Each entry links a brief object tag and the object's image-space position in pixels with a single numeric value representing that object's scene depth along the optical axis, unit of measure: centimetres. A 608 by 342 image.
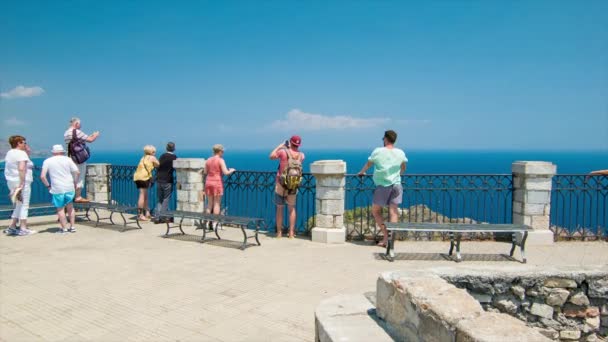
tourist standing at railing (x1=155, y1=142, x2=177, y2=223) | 1055
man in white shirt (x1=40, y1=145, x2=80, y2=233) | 864
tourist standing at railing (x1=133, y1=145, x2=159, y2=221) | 1066
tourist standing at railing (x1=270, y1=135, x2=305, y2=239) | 855
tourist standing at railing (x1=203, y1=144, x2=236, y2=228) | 916
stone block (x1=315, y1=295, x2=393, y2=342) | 348
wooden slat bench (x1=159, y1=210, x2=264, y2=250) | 804
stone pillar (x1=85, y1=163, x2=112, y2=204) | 1212
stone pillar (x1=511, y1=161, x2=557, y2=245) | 854
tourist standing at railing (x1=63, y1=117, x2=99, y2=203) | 992
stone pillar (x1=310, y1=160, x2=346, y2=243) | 861
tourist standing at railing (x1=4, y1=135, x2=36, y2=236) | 850
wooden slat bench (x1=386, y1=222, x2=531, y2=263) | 705
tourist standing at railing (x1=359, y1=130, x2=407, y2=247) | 780
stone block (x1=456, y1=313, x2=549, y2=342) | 260
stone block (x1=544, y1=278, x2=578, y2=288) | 466
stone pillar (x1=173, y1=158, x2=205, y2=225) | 1015
